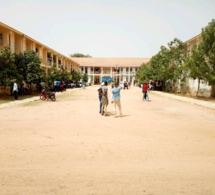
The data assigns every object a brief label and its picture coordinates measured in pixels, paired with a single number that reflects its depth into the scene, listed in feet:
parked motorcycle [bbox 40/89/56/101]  61.00
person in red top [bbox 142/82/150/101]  61.10
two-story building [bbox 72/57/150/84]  232.73
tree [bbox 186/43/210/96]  69.31
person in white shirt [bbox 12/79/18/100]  61.82
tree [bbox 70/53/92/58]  328.08
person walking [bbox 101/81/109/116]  36.88
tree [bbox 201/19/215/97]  67.77
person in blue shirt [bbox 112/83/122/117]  35.83
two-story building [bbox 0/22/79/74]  79.10
